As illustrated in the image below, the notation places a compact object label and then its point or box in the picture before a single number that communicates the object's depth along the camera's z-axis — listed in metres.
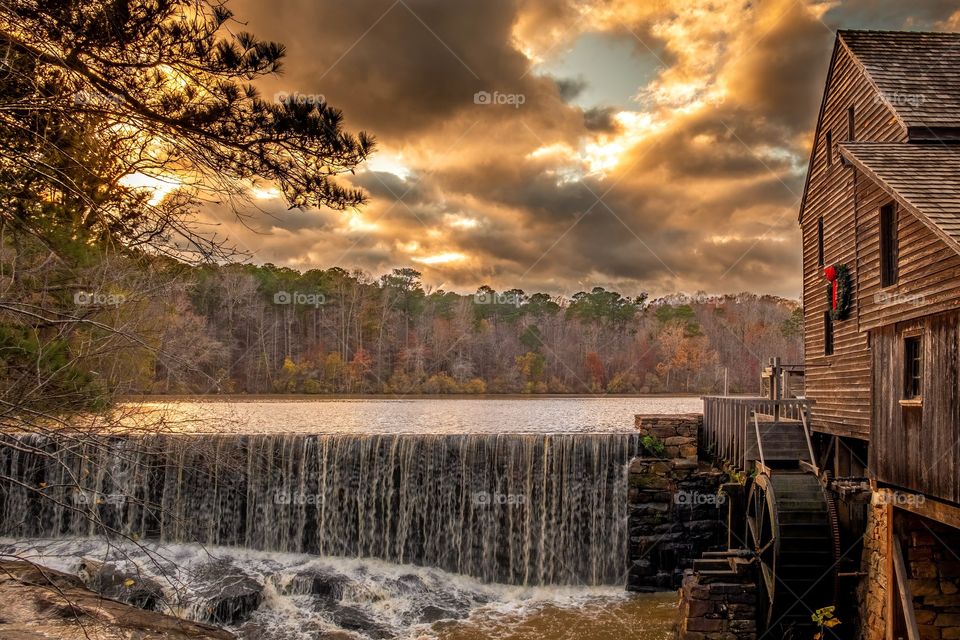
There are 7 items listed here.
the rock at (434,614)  12.42
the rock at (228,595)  11.88
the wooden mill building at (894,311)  8.23
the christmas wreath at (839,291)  12.59
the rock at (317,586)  13.17
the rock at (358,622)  11.73
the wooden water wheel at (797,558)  10.81
